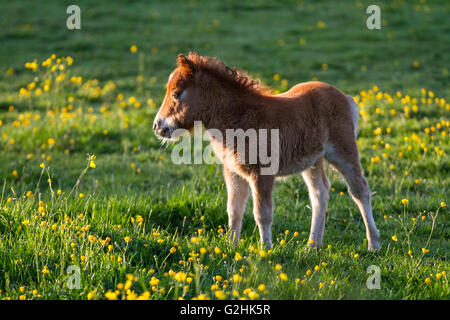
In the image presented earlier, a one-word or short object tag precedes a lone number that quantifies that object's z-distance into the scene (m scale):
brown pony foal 9.91
